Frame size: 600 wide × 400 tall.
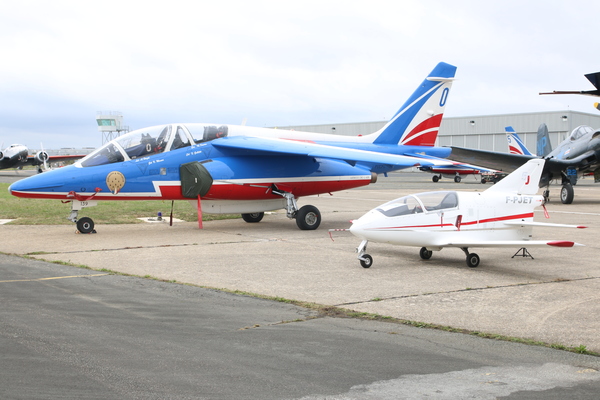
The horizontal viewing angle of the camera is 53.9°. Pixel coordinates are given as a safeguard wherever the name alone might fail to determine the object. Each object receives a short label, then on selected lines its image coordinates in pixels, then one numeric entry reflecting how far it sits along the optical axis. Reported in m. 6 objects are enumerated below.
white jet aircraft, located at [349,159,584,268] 10.23
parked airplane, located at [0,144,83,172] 57.25
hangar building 66.81
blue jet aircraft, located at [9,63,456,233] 14.45
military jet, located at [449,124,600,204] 24.73
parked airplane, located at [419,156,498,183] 49.78
